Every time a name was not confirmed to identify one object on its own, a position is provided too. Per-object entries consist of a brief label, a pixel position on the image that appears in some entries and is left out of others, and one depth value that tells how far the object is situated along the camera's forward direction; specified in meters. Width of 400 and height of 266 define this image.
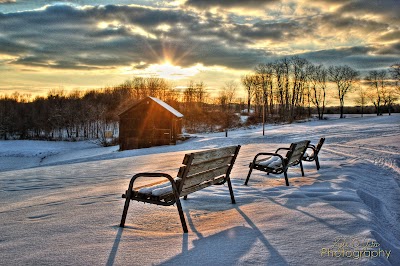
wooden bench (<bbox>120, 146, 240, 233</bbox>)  4.11
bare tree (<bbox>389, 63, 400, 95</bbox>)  55.85
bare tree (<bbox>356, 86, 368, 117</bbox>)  73.31
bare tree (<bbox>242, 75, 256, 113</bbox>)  76.00
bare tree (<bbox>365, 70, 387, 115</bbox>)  70.25
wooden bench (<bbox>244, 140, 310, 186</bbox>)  7.10
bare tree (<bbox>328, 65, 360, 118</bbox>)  66.81
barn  33.78
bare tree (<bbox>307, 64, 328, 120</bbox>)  66.86
